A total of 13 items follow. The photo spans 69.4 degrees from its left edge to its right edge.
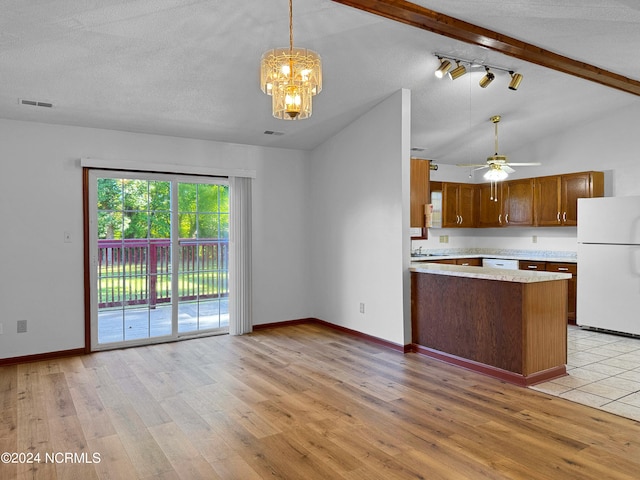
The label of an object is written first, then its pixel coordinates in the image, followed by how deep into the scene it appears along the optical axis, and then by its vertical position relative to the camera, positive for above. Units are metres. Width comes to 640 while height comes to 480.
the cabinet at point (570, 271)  6.16 -0.53
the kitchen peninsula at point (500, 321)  3.87 -0.80
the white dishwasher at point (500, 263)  6.90 -0.46
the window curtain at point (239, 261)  5.77 -0.34
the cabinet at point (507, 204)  6.91 +0.46
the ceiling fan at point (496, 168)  5.08 +0.72
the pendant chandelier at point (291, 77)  2.57 +0.88
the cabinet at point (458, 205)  7.41 +0.47
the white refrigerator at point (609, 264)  5.39 -0.38
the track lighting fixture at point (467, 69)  4.27 +1.57
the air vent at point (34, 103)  4.20 +1.22
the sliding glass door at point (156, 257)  5.09 -0.26
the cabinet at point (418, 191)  5.05 +0.47
